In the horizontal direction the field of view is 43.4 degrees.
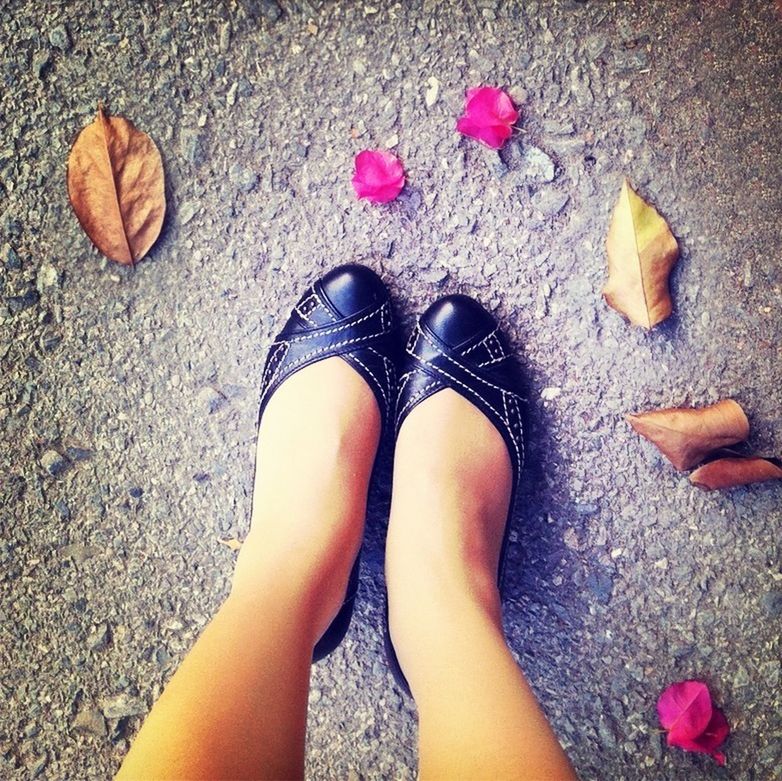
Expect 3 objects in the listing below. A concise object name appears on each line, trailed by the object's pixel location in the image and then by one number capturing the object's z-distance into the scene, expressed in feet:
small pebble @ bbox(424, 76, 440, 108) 2.11
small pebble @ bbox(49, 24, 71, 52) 2.15
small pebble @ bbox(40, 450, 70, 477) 2.20
